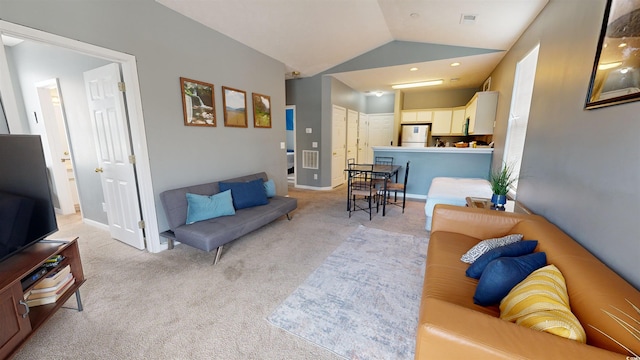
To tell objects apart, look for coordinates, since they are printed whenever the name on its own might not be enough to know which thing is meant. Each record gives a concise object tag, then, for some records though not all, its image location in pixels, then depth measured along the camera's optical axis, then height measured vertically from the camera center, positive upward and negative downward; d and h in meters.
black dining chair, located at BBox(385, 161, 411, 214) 4.12 -0.82
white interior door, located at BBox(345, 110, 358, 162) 6.60 +0.17
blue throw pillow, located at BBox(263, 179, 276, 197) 3.68 -0.74
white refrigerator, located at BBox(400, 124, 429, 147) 6.68 +0.13
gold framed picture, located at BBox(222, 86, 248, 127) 3.39 +0.49
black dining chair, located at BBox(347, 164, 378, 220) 3.80 -0.82
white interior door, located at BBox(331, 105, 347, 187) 5.77 -0.10
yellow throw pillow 0.83 -0.65
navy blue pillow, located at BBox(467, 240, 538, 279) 1.44 -0.68
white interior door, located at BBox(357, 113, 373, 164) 7.41 +0.03
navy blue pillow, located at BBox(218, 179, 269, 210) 3.15 -0.72
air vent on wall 5.79 -0.46
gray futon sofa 2.41 -0.91
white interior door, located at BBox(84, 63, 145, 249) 2.52 -0.14
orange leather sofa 0.76 -0.66
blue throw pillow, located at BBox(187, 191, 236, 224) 2.69 -0.77
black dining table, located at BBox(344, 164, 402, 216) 3.83 -0.51
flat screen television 1.39 -0.35
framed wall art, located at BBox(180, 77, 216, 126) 2.88 +0.46
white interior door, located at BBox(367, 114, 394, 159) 7.62 +0.34
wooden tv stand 1.22 -0.86
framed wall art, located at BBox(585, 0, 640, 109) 1.12 +0.42
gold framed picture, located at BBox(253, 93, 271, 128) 3.91 +0.49
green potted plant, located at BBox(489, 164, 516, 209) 2.38 -0.51
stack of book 1.53 -0.97
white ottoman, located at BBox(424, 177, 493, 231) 3.07 -0.70
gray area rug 1.53 -1.28
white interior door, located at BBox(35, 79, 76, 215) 3.40 -0.08
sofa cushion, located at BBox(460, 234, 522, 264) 1.63 -0.72
